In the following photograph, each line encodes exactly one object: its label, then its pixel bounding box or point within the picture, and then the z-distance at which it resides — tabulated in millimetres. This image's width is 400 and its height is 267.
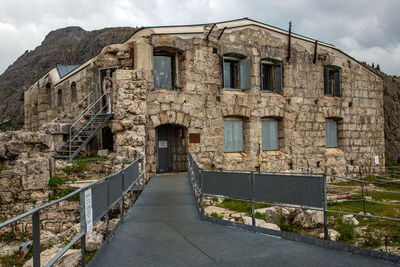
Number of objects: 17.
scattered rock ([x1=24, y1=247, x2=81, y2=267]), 5148
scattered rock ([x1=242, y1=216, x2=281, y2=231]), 7051
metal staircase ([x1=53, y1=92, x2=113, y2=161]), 12977
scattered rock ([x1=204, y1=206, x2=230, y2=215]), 9419
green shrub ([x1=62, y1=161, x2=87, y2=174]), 12066
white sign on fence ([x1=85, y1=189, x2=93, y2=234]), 4293
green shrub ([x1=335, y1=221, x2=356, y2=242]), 7660
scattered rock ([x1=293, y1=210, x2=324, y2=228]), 9086
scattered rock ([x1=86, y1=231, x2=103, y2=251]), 6516
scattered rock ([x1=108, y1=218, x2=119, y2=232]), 8238
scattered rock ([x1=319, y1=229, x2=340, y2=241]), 7582
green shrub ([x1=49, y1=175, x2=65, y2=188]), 11049
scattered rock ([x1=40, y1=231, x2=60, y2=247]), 7899
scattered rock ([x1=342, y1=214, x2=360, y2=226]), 8872
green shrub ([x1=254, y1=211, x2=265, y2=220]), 9229
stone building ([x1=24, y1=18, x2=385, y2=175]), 13031
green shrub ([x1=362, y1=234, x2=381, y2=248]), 7258
